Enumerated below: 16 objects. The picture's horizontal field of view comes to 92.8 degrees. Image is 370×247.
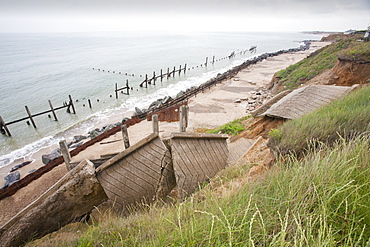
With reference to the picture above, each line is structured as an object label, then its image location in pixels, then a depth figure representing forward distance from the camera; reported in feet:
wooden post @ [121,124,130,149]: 22.96
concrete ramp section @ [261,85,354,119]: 20.71
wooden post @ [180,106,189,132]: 26.94
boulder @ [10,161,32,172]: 35.17
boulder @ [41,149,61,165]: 34.17
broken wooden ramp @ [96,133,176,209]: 13.26
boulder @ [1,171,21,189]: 30.33
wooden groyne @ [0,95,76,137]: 49.88
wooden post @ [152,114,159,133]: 22.38
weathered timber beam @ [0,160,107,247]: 11.30
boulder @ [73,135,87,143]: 45.26
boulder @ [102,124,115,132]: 50.43
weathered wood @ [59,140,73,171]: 19.74
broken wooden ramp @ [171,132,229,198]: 13.80
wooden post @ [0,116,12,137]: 49.52
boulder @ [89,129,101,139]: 45.06
